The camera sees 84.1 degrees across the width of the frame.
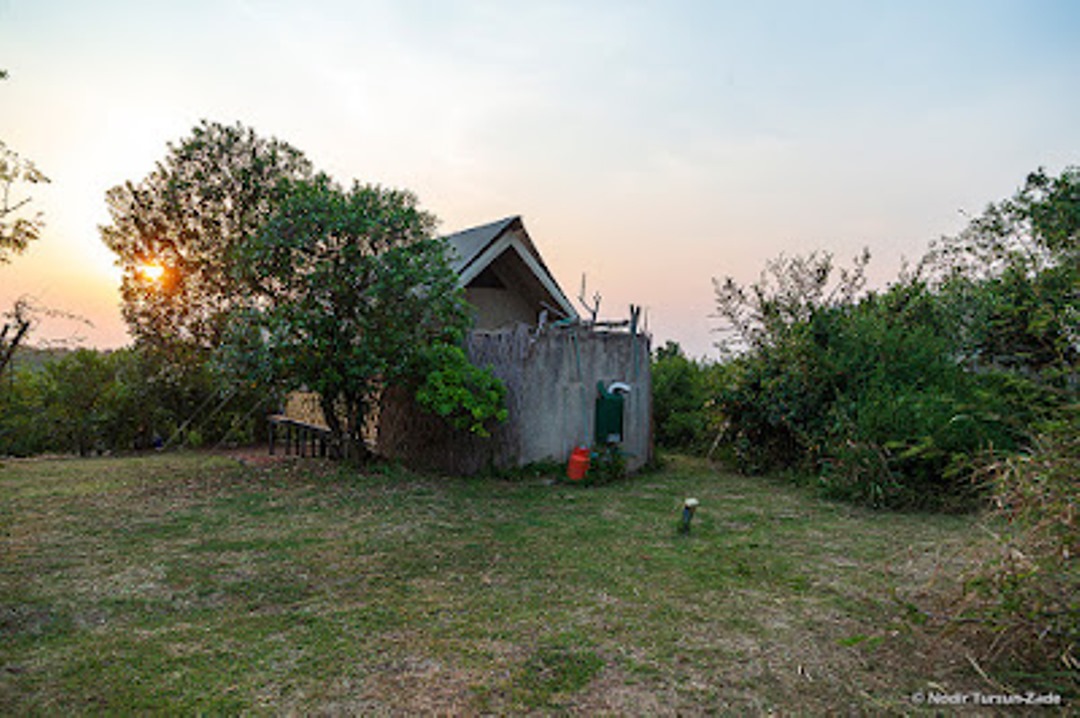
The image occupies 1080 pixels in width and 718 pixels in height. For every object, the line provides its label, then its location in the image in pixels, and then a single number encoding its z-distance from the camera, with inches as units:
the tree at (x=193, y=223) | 485.1
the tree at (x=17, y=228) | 212.5
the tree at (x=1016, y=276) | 150.1
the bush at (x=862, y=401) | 306.5
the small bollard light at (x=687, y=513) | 250.7
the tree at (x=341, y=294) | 343.3
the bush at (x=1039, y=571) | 113.4
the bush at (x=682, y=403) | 497.0
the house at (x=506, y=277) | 451.2
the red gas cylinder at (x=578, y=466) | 367.6
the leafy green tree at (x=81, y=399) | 495.5
